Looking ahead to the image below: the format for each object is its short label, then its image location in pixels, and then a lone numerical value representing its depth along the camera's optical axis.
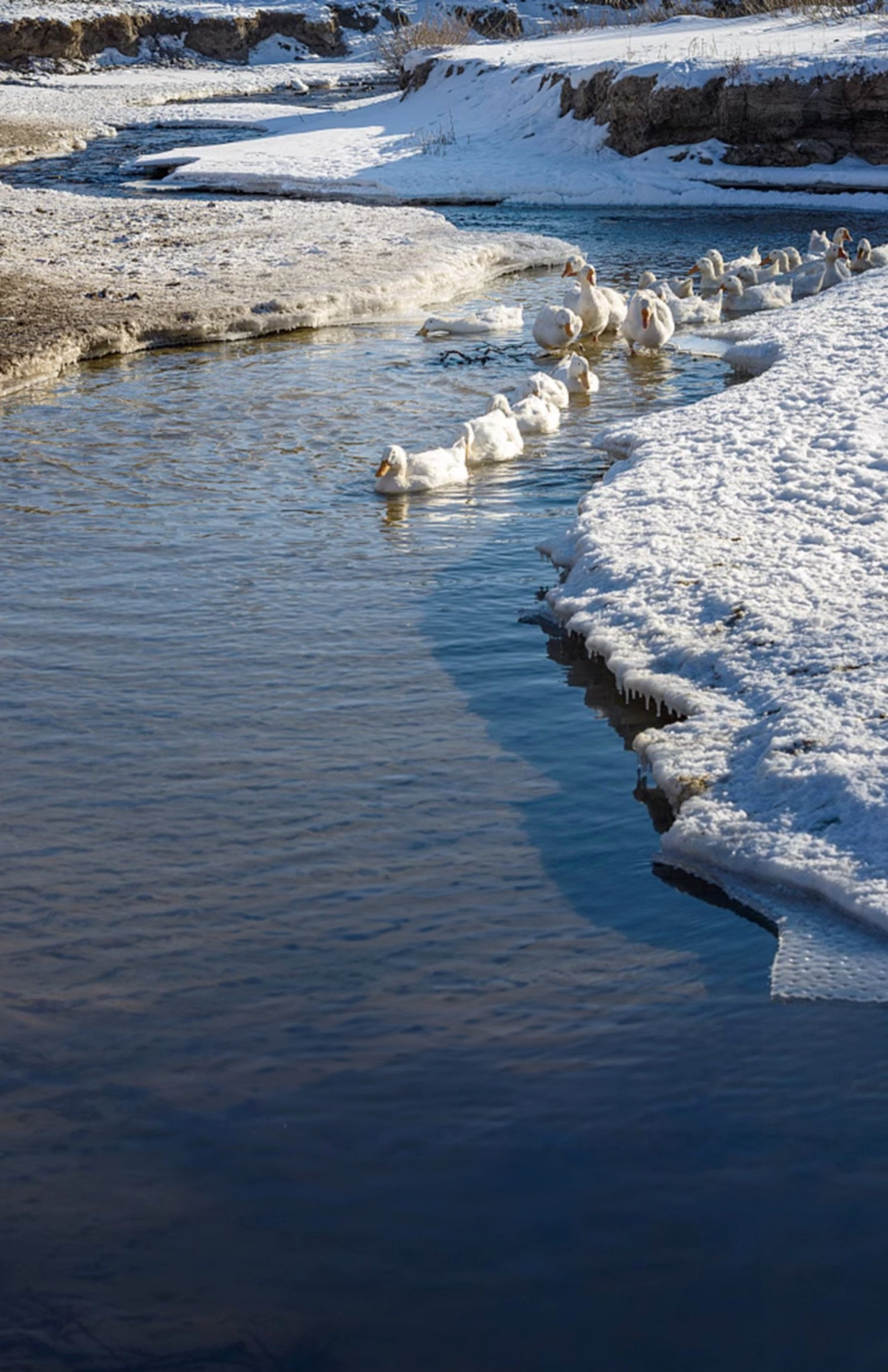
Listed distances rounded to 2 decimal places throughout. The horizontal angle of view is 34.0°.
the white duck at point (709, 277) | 16.48
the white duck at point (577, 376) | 12.04
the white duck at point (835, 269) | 15.84
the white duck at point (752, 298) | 15.65
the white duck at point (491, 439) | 10.01
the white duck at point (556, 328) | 13.28
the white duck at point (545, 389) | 11.33
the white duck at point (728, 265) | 16.75
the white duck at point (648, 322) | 13.34
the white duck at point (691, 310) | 15.17
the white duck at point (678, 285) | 15.68
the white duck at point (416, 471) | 9.30
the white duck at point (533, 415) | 10.74
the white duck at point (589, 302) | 14.17
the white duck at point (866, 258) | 16.64
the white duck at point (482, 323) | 14.48
